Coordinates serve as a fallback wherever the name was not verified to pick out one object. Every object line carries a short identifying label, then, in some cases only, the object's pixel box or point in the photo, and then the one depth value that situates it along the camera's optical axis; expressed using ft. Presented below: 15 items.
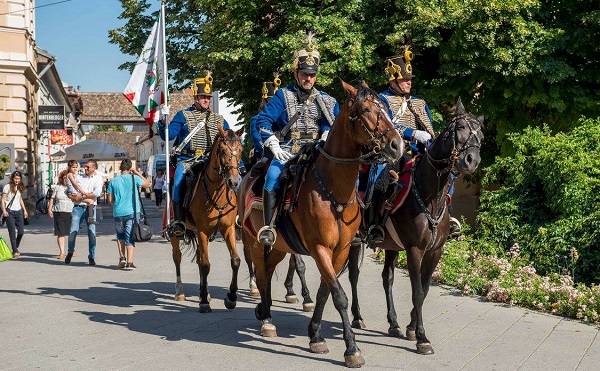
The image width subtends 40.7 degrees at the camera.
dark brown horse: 26.16
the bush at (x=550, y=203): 40.06
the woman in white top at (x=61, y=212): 59.62
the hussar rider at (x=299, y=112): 28.71
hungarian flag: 61.57
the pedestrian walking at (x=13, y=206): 60.70
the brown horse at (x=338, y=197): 23.88
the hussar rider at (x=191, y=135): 38.11
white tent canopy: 120.78
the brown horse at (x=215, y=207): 34.63
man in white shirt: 57.62
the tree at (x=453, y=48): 56.24
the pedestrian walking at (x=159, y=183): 134.92
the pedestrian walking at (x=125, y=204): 51.88
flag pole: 52.75
